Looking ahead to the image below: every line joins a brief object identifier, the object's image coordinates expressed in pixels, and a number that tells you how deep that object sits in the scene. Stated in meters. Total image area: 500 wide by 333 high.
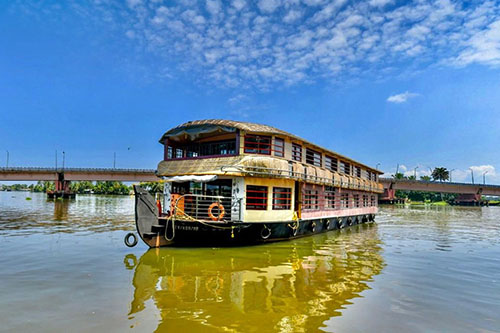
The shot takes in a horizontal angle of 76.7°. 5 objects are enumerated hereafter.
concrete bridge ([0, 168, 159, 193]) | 65.44
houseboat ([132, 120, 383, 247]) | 13.41
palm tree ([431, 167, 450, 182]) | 126.75
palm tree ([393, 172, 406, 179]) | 117.50
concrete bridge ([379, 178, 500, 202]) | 80.06
